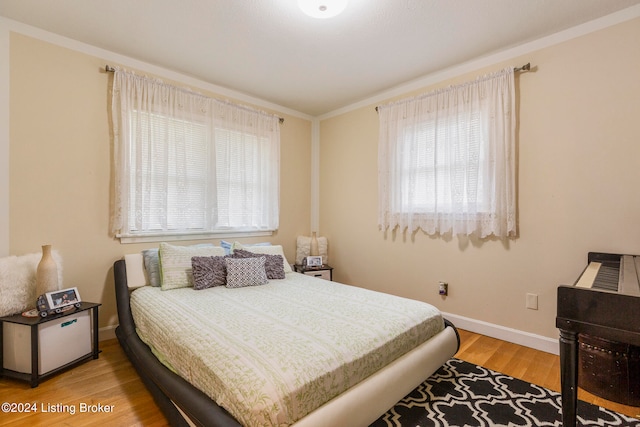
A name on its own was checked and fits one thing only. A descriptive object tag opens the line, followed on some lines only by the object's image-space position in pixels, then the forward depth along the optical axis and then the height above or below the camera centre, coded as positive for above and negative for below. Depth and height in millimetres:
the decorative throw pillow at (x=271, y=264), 2994 -512
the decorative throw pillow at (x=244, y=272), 2697 -542
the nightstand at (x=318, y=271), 3759 -729
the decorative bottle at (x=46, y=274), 2207 -448
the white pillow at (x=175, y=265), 2641 -468
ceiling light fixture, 1960 +1373
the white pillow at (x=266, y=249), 3162 -397
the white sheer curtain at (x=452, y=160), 2727 +540
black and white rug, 1667 -1160
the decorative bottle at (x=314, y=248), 4039 -469
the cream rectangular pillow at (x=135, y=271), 2686 -523
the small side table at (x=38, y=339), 1993 -863
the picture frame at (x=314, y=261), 3870 -621
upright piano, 1094 -397
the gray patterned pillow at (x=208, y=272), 2637 -523
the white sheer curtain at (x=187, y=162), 2822 +555
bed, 1263 -727
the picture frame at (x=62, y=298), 2154 -626
